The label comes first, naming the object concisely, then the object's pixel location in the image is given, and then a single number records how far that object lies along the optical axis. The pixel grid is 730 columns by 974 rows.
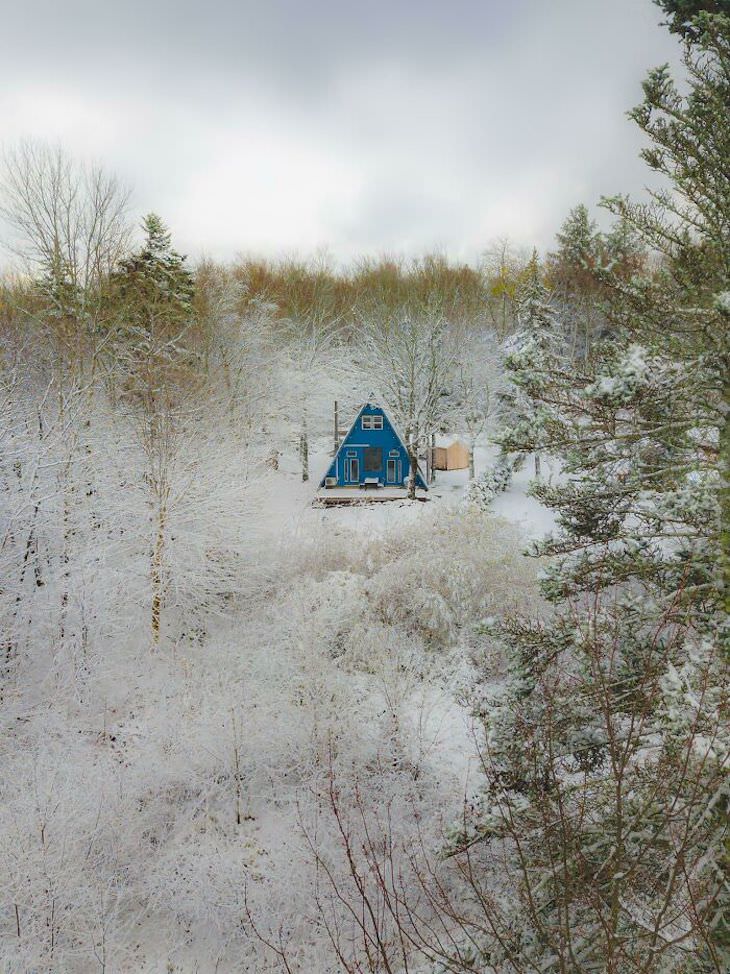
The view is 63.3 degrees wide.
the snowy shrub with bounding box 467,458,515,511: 25.78
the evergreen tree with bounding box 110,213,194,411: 20.08
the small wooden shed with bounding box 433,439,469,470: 33.25
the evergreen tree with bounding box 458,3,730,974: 5.53
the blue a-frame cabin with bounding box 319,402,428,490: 28.73
